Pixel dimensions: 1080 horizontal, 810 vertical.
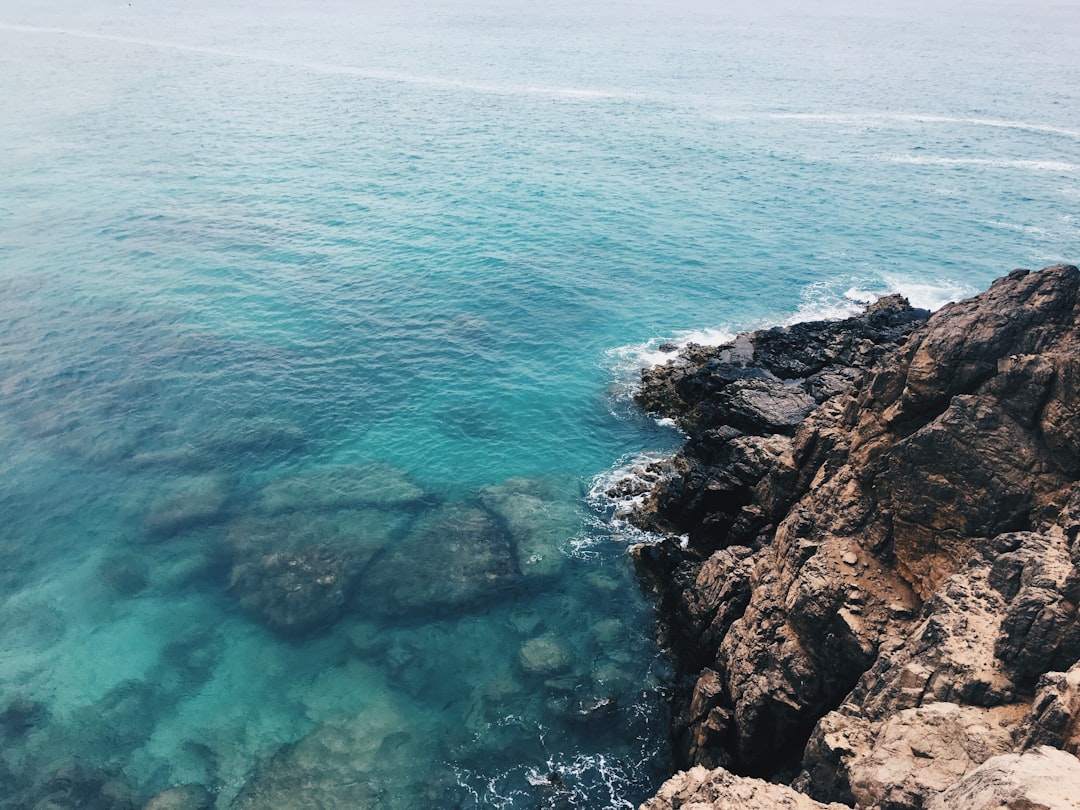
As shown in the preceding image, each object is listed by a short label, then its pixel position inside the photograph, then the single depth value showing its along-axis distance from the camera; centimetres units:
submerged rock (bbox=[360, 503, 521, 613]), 4506
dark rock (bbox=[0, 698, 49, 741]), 3691
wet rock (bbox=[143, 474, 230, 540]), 4959
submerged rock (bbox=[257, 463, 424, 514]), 5184
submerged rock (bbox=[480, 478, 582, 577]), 4797
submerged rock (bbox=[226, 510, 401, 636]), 4400
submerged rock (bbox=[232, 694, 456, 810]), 3438
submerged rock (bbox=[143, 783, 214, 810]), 3404
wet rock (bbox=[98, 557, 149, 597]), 4544
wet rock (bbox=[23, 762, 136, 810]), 3397
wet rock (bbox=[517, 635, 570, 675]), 4069
